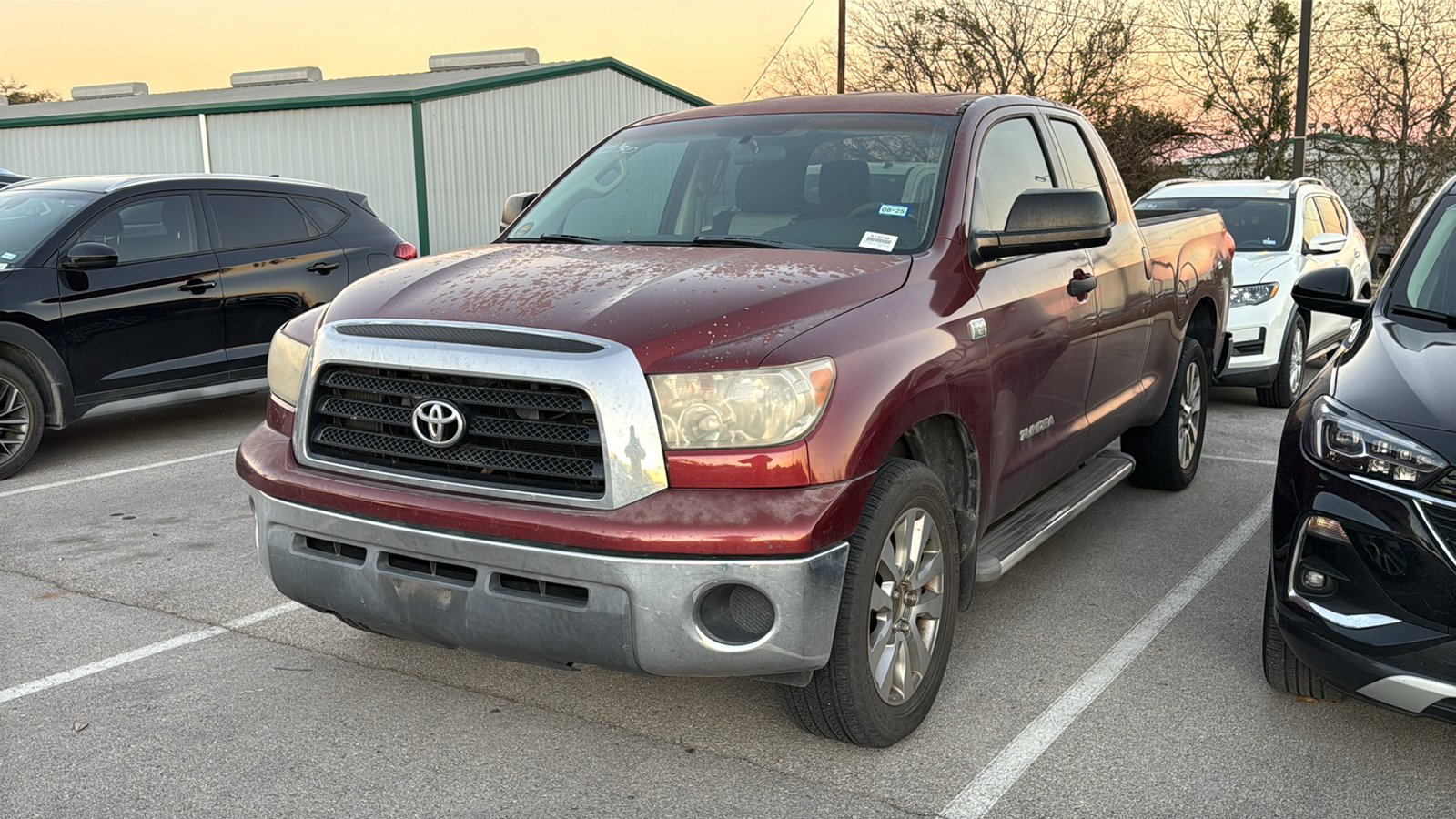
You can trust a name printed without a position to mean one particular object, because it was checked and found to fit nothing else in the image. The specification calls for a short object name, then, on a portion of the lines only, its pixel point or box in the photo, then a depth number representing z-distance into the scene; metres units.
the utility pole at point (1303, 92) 26.20
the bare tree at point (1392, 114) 27.38
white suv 9.40
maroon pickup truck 3.10
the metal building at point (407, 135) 21.94
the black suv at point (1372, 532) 3.16
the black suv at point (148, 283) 7.32
